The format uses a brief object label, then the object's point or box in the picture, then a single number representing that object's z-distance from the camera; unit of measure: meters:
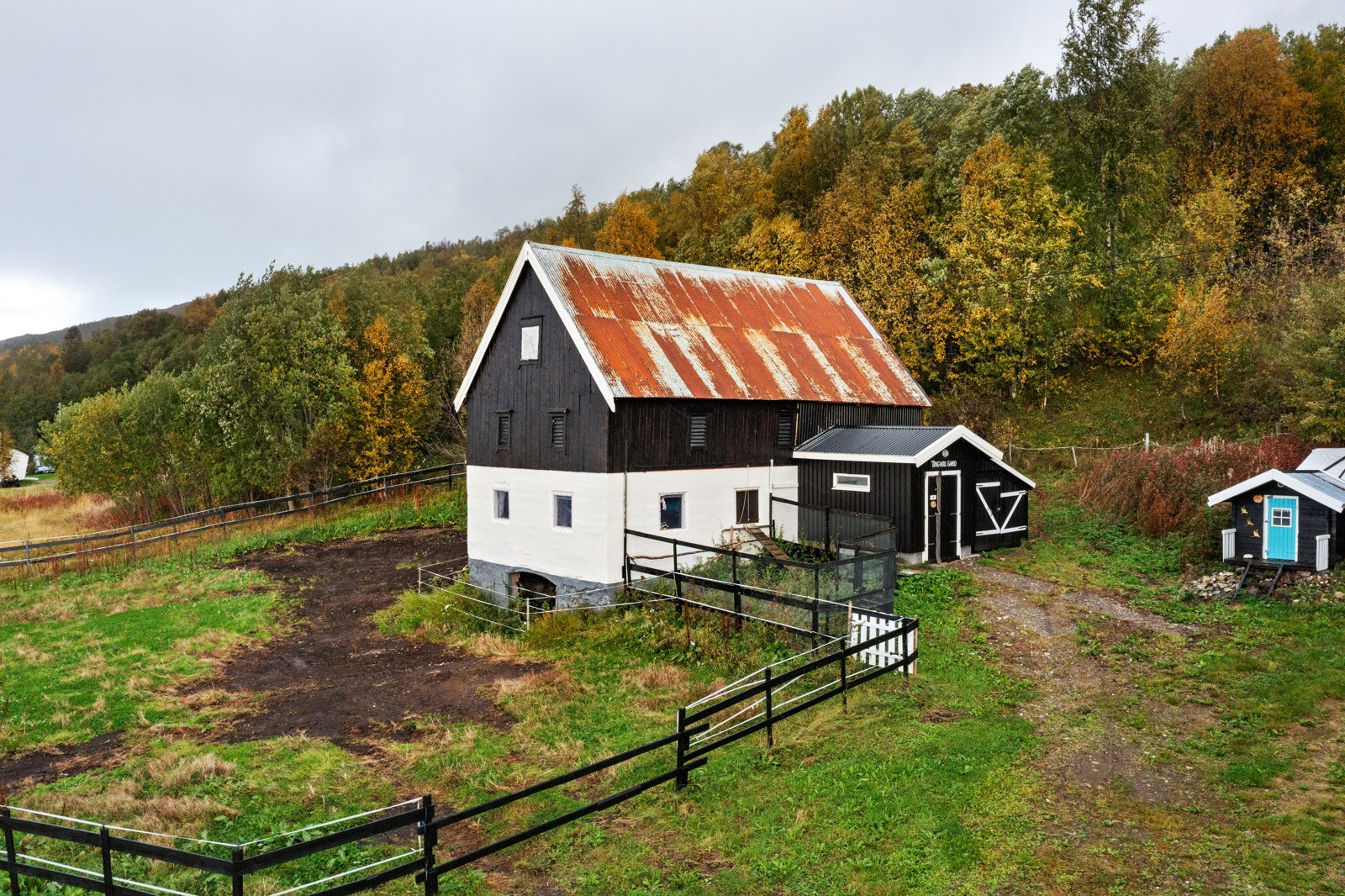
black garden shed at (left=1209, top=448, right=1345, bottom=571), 18.12
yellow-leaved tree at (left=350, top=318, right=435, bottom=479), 42.22
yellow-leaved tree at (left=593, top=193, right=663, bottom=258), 50.62
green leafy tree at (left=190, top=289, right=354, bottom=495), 39.53
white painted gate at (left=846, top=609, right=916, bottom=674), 14.94
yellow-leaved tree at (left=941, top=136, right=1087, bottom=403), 37.41
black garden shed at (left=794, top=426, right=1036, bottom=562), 22.98
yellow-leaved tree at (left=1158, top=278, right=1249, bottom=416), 32.84
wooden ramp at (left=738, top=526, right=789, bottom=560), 23.53
